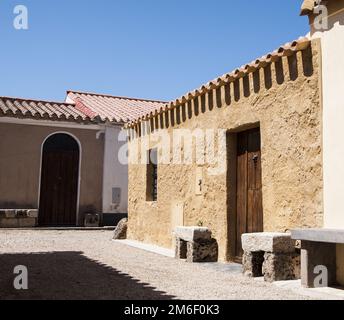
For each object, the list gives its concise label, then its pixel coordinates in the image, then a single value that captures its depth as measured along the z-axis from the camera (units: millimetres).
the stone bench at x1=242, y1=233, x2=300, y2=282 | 5086
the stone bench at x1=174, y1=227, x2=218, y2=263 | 6766
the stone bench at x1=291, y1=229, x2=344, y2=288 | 4617
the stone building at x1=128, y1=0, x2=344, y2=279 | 4965
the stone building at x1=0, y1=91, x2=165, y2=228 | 13680
